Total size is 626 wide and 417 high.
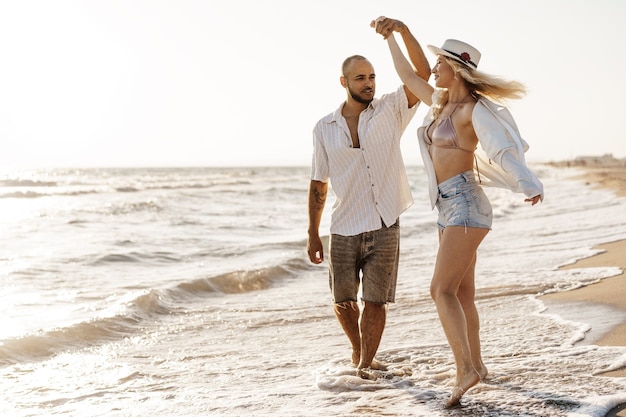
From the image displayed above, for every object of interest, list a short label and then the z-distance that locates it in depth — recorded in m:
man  5.13
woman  4.19
